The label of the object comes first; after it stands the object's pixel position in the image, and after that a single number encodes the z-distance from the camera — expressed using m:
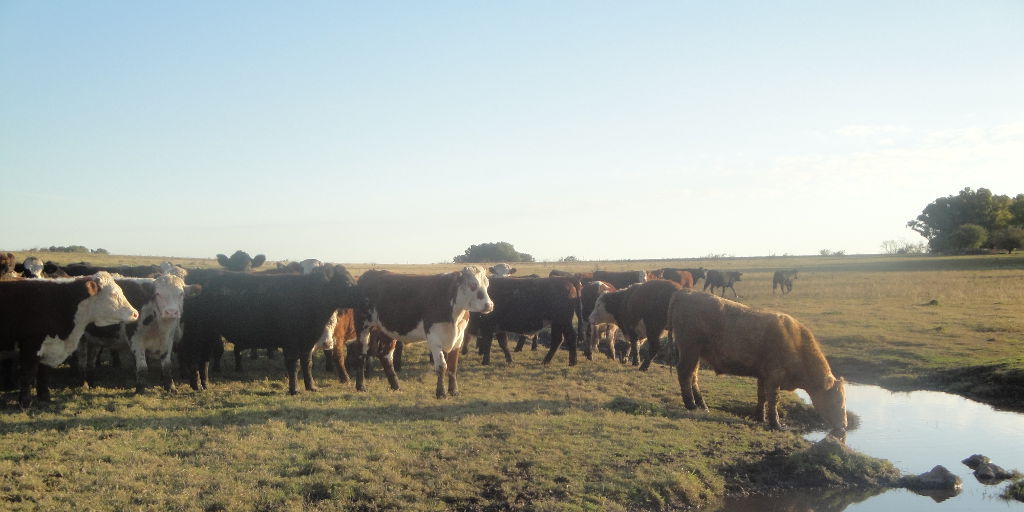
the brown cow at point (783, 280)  36.84
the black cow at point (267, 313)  11.18
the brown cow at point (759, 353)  10.73
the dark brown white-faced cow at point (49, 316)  9.48
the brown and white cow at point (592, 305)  17.69
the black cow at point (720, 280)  36.94
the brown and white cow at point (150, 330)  10.71
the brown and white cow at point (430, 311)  11.23
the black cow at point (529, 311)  15.64
